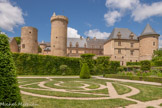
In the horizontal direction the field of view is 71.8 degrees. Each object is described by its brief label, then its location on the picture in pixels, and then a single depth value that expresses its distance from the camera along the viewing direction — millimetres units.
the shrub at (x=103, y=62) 22133
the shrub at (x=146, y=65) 19922
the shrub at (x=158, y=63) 26375
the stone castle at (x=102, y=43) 27391
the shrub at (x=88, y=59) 19047
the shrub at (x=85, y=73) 16156
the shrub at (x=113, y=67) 25756
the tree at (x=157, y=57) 26547
